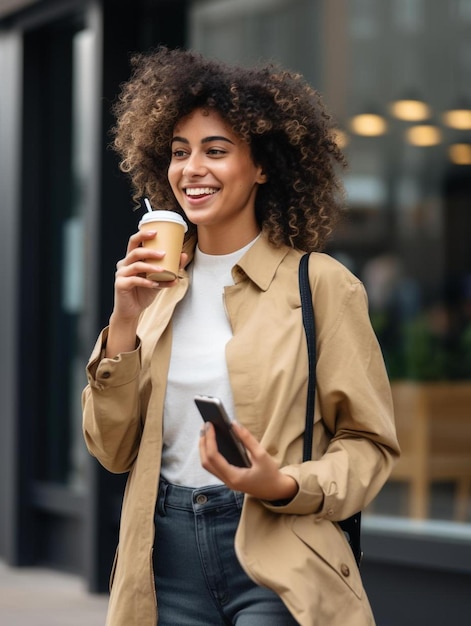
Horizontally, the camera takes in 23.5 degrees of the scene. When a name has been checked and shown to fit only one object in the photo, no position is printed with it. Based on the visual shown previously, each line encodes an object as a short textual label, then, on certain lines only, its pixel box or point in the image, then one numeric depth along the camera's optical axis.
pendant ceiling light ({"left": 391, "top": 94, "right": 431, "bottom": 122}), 8.62
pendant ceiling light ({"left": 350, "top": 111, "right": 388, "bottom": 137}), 8.50
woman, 2.35
